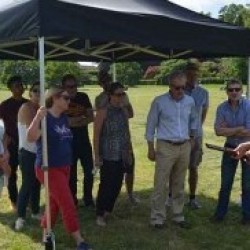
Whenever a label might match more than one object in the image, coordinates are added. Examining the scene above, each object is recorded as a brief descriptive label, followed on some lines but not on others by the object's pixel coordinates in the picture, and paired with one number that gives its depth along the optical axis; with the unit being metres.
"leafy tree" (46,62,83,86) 49.83
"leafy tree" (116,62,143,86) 57.84
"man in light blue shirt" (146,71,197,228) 6.30
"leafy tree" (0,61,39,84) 50.09
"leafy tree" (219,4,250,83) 51.41
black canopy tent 4.94
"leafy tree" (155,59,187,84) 58.88
